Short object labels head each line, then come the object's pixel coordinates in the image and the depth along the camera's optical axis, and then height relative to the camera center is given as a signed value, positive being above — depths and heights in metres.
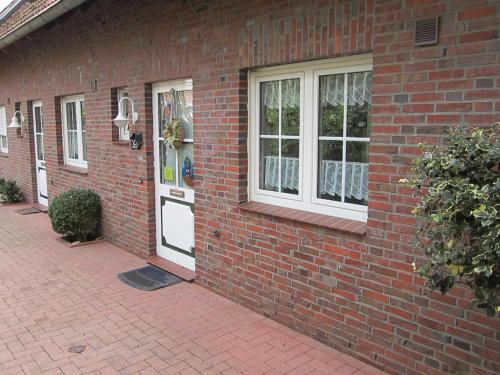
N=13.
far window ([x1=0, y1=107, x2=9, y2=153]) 12.28 -0.19
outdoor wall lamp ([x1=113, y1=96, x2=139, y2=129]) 6.34 +0.10
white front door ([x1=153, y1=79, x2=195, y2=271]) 5.76 -0.67
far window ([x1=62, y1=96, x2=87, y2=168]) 8.30 -0.11
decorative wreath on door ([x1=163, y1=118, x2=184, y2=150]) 5.72 -0.11
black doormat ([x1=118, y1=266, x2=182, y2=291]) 5.45 -1.91
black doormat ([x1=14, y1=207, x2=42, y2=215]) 10.01 -1.92
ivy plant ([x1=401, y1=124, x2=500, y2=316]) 2.01 -0.40
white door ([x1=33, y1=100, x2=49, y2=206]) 10.25 -0.72
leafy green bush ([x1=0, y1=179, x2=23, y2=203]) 11.15 -1.65
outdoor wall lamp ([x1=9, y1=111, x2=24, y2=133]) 10.58 +0.07
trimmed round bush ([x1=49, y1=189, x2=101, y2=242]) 7.13 -1.39
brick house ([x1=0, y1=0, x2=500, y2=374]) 3.06 -0.19
